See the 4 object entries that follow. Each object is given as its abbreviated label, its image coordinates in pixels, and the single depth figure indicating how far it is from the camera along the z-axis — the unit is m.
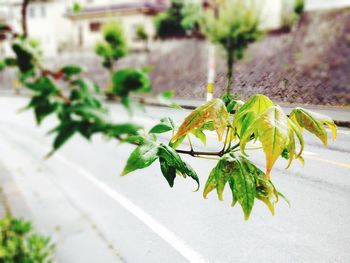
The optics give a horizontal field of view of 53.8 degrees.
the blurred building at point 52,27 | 20.25
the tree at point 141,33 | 19.11
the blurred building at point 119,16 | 20.55
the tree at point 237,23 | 12.45
